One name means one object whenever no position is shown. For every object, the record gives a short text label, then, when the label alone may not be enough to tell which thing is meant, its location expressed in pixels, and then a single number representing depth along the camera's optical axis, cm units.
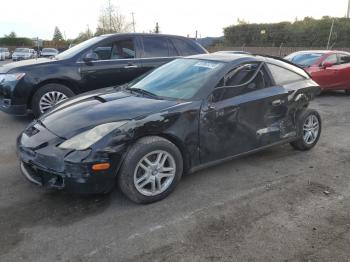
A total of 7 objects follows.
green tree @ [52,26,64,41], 9294
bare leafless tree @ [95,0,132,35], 4384
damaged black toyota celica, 330
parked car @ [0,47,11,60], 3713
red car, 1011
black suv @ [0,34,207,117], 634
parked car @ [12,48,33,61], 3368
